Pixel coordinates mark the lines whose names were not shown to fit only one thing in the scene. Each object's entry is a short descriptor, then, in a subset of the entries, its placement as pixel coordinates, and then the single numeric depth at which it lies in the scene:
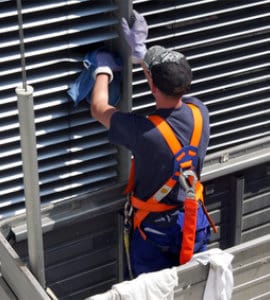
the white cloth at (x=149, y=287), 3.26
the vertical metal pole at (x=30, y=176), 2.96
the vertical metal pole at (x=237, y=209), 4.51
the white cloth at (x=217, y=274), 3.44
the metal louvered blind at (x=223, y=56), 4.04
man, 3.57
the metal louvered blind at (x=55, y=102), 3.68
